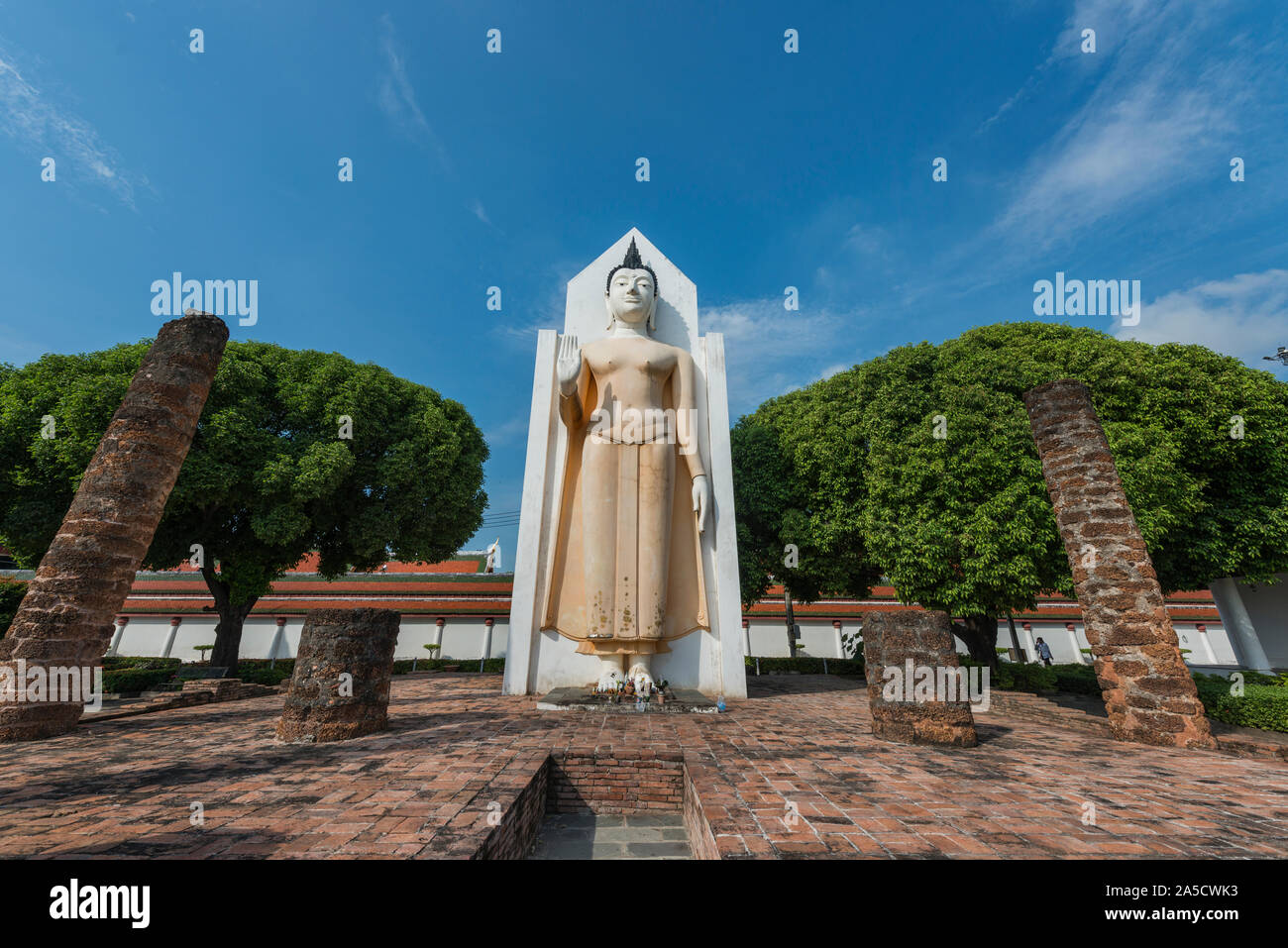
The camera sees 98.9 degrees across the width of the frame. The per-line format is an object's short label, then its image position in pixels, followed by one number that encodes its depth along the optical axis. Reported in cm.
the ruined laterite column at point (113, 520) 706
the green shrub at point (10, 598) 1339
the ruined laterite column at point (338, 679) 630
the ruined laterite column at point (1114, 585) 718
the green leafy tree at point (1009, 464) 1184
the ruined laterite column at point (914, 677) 653
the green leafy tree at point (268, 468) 1259
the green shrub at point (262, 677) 1401
